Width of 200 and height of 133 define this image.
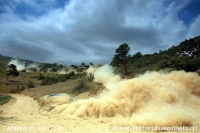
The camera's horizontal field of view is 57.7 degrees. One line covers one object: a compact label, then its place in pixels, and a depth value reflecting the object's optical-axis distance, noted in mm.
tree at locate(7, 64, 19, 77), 69650
